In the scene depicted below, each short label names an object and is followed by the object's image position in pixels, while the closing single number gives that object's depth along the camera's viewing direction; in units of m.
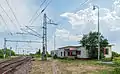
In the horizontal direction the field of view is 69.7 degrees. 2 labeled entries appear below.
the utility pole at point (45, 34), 18.71
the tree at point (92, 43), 20.29
